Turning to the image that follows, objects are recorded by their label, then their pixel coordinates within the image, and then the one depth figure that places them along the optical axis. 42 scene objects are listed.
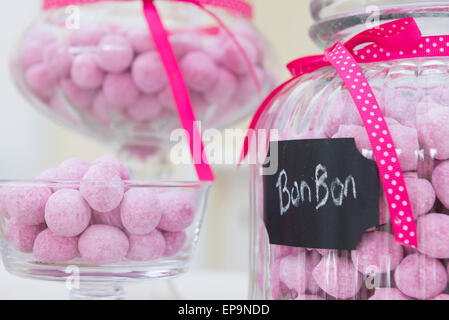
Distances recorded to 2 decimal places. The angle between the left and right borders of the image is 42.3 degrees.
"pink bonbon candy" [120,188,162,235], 0.38
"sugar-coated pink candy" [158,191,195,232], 0.40
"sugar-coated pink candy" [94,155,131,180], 0.41
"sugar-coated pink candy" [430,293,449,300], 0.34
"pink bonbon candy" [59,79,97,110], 0.60
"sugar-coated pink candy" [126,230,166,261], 0.39
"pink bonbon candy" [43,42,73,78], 0.59
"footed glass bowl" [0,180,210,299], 0.38
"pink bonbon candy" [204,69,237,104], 0.60
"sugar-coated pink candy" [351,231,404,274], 0.35
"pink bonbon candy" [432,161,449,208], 0.34
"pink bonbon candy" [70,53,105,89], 0.58
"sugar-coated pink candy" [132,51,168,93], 0.57
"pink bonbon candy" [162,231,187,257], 0.42
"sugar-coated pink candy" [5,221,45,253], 0.40
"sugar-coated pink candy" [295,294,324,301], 0.37
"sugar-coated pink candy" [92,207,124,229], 0.39
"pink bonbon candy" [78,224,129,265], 0.38
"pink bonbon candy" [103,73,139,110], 0.58
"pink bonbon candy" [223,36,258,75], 0.60
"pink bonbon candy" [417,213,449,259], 0.34
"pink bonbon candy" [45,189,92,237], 0.38
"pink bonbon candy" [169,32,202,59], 0.59
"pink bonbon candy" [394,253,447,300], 0.34
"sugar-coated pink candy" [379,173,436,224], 0.34
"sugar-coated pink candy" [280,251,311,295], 0.38
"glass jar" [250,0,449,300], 0.34
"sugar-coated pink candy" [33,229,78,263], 0.39
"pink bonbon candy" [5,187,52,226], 0.39
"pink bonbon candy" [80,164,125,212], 0.38
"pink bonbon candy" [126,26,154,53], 0.58
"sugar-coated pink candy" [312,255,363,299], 0.36
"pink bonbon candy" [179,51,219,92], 0.58
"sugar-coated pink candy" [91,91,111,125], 0.60
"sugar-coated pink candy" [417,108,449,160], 0.34
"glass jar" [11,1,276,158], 0.58
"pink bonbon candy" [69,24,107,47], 0.59
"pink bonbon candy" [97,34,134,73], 0.57
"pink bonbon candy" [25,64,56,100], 0.61
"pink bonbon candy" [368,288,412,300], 0.35
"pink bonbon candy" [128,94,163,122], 0.60
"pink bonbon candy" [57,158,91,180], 0.41
